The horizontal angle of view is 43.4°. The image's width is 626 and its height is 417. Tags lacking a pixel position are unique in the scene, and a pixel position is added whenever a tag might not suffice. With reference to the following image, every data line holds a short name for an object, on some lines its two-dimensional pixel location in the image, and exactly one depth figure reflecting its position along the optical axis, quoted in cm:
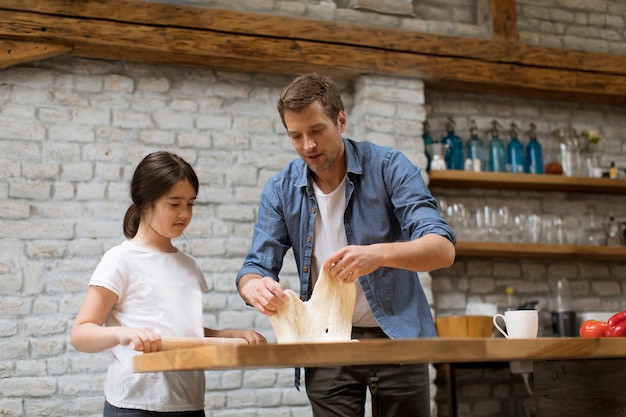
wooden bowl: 251
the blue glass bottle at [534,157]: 497
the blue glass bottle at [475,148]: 486
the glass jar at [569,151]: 504
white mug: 209
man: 221
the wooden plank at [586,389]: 218
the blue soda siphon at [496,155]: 489
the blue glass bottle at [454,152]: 483
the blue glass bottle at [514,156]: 493
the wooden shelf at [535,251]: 460
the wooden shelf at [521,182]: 469
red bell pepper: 217
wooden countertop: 146
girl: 204
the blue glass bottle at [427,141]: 472
